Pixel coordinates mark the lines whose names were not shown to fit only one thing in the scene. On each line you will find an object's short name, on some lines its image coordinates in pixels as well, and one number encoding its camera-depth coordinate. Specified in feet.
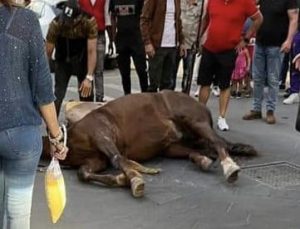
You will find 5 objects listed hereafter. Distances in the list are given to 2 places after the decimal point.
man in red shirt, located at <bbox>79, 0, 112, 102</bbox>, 27.63
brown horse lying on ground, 19.40
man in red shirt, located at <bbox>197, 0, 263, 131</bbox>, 25.16
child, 34.71
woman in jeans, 9.95
